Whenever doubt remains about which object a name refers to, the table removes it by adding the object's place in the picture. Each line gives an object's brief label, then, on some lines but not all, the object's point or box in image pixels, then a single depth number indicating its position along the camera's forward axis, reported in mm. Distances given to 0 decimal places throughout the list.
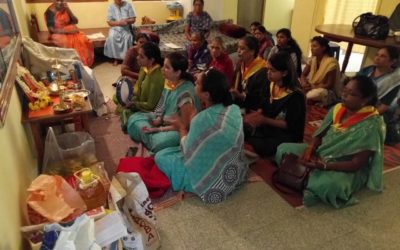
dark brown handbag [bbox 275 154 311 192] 2066
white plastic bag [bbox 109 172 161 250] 1426
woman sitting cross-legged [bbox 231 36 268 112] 2727
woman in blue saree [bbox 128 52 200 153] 2264
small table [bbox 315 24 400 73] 3398
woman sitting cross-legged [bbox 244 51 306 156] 2299
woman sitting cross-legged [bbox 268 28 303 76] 3602
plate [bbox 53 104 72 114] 1997
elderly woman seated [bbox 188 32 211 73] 3533
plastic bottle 1473
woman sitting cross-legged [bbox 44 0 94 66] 4289
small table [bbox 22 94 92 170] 1956
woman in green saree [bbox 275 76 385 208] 1899
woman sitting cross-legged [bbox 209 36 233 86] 3191
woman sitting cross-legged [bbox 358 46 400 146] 2662
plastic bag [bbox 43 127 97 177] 1952
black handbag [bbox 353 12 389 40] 3480
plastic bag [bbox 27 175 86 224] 1349
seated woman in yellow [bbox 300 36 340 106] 3434
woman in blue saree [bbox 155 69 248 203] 1913
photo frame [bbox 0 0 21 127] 1380
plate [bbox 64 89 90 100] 2211
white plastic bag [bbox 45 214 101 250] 1015
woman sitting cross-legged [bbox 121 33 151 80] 3174
